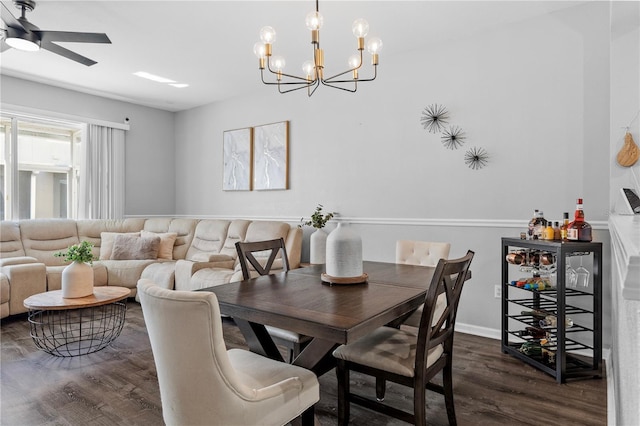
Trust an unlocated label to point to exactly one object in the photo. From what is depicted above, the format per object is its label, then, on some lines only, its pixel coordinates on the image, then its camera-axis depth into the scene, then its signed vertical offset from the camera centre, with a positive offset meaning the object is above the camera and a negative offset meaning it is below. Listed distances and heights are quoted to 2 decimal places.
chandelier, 2.00 +0.96
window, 4.40 +0.57
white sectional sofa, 3.59 -0.46
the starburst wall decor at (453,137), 3.34 +0.67
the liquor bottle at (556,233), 2.57 -0.15
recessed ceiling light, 4.25 +1.60
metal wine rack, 2.38 -0.72
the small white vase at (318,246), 3.86 -0.36
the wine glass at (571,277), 2.62 -0.47
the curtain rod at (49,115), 4.29 +1.22
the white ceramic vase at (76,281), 2.87 -0.54
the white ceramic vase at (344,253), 1.85 -0.21
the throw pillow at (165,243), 4.68 -0.40
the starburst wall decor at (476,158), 3.23 +0.47
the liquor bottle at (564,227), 2.52 -0.11
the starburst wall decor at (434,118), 3.43 +0.88
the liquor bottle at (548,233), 2.55 -0.15
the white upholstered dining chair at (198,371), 1.10 -0.50
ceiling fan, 2.56 +1.27
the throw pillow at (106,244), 4.57 -0.40
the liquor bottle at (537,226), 2.61 -0.11
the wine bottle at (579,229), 2.46 -0.12
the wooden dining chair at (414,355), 1.53 -0.65
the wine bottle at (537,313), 2.59 -0.73
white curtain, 4.96 +0.51
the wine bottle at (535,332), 2.63 -0.89
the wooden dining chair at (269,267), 1.99 -0.36
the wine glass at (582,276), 2.63 -0.47
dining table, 1.30 -0.38
